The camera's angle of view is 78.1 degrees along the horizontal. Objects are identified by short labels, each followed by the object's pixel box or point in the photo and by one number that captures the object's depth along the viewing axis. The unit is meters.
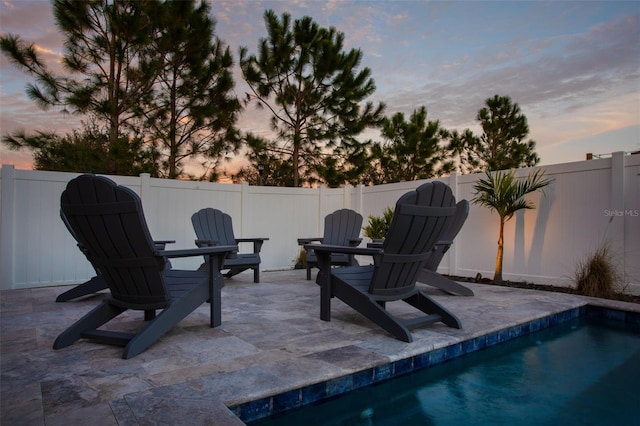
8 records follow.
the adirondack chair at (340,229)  5.79
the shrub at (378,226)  6.71
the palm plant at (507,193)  5.25
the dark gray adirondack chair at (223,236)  5.23
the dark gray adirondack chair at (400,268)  2.71
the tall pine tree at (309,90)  9.88
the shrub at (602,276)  4.49
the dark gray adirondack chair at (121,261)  2.35
